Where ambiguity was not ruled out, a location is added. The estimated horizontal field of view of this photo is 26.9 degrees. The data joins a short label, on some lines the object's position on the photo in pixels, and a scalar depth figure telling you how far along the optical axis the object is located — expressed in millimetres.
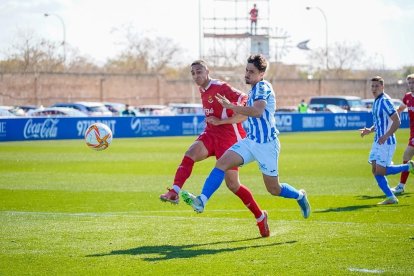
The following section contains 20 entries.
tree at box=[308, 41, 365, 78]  112188
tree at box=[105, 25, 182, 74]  104875
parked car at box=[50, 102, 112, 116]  55212
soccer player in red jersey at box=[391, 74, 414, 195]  16078
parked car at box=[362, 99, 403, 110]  66650
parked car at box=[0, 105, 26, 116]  52000
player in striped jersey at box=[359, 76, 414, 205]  14367
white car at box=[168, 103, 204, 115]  57525
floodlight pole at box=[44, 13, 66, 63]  85125
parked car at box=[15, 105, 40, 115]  59009
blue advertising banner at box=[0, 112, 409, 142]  38688
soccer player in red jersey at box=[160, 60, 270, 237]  11445
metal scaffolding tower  61906
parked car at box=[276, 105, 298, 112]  61562
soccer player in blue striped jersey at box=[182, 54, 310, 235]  10695
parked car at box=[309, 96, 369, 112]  63875
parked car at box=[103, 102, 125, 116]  61625
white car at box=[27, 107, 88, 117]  50594
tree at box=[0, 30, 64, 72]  83062
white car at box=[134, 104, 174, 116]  58438
